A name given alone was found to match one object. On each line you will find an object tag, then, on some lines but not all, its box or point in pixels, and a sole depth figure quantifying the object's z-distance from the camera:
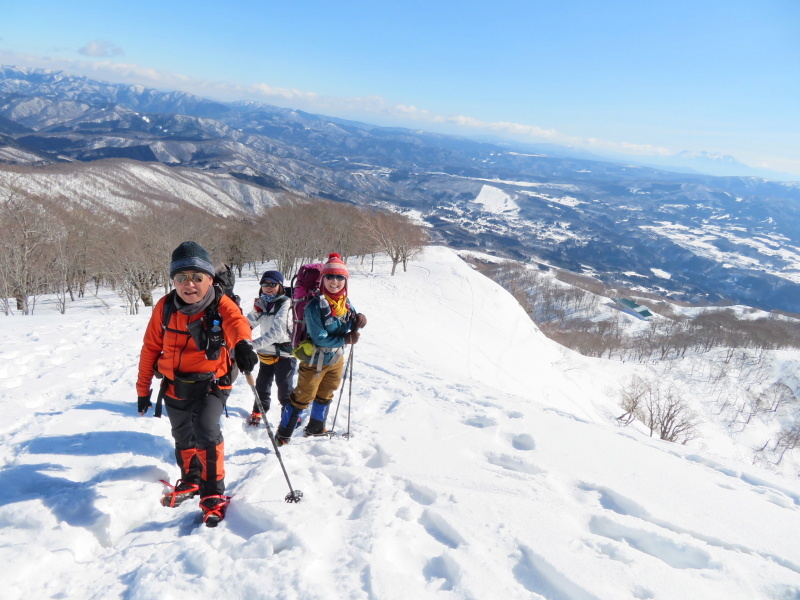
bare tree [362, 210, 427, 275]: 46.06
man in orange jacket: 3.69
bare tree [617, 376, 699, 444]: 24.22
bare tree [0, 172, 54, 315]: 26.45
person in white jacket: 5.96
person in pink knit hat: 5.09
